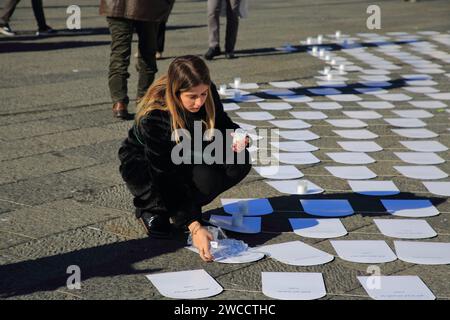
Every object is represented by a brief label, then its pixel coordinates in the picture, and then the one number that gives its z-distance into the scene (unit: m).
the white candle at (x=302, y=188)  4.76
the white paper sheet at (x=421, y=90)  8.09
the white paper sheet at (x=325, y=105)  7.23
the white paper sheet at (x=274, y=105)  7.19
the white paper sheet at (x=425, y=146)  5.82
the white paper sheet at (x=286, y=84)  8.24
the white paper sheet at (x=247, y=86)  8.11
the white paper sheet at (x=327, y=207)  4.43
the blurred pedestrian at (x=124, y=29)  6.40
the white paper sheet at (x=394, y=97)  7.69
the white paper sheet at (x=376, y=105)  7.32
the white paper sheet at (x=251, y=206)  4.44
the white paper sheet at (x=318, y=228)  4.10
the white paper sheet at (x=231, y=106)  7.16
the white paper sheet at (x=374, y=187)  4.79
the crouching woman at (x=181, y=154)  3.79
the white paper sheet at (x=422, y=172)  5.13
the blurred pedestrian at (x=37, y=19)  11.16
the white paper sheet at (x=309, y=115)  6.81
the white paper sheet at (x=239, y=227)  4.15
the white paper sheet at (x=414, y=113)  6.96
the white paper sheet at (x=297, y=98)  7.57
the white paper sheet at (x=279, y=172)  5.11
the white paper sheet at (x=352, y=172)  5.11
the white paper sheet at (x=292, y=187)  4.80
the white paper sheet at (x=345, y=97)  7.67
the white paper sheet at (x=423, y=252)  3.76
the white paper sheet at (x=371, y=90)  8.03
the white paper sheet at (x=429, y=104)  7.37
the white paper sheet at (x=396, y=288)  3.34
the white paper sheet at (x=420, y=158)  5.50
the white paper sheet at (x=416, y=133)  6.23
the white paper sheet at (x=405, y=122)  6.59
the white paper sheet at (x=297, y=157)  5.45
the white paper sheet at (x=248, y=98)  7.52
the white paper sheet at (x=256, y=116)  6.75
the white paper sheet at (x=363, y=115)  6.89
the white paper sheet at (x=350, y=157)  5.47
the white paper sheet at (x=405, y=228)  4.10
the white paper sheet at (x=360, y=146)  5.79
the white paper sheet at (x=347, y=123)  6.53
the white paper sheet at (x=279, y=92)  7.84
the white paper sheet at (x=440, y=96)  7.78
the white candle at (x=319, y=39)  11.72
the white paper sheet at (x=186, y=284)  3.34
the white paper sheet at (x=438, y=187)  4.82
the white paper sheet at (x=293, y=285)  3.35
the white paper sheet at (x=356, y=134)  6.16
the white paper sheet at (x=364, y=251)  3.78
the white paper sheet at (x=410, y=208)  4.42
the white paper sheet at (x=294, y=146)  5.75
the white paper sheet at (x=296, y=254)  3.74
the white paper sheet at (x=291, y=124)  6.46
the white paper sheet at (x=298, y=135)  6.09
